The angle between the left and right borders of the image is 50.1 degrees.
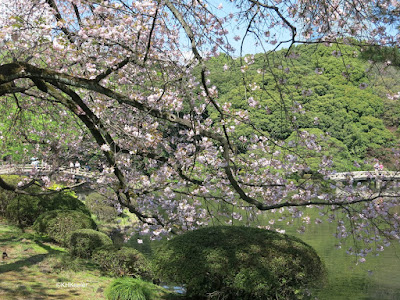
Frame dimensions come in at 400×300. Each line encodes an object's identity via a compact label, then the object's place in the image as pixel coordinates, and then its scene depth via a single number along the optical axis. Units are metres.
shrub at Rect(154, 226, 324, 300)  7.00
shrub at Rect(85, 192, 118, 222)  20.34
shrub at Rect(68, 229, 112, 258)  9.91
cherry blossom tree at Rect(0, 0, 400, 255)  5.30
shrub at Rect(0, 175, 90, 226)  12.47
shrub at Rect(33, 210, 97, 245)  11.02
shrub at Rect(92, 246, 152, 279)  9.15
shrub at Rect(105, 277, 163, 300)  6.86
